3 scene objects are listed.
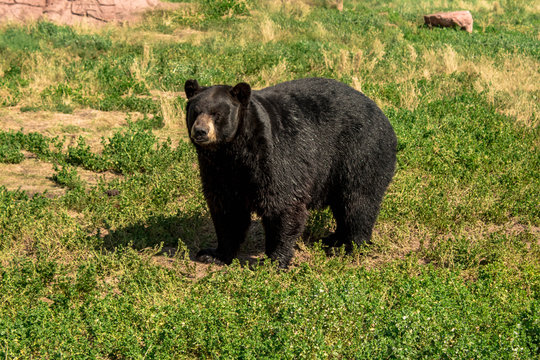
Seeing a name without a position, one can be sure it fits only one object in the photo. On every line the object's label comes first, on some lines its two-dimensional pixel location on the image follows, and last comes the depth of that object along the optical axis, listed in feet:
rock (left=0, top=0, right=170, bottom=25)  111.86
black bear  32.58
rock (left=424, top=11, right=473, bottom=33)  122.72
